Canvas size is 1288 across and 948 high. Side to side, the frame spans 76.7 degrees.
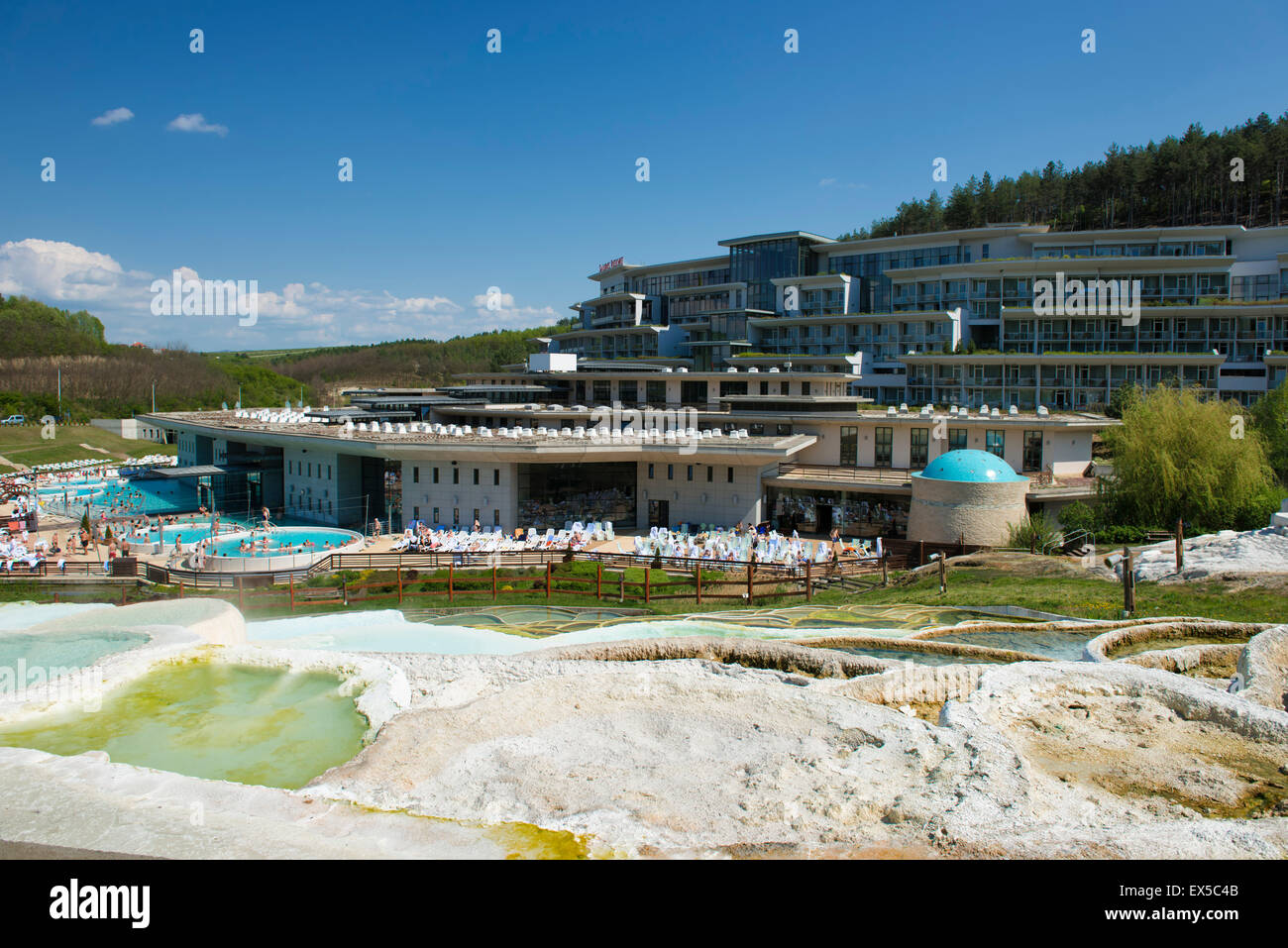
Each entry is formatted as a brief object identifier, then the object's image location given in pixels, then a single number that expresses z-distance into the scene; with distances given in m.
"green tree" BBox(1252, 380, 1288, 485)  35.06
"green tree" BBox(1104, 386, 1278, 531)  28.33
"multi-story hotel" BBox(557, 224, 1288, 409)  51.38
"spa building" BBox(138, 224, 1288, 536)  38.44
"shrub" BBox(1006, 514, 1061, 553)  29.86
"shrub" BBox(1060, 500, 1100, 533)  30.48
